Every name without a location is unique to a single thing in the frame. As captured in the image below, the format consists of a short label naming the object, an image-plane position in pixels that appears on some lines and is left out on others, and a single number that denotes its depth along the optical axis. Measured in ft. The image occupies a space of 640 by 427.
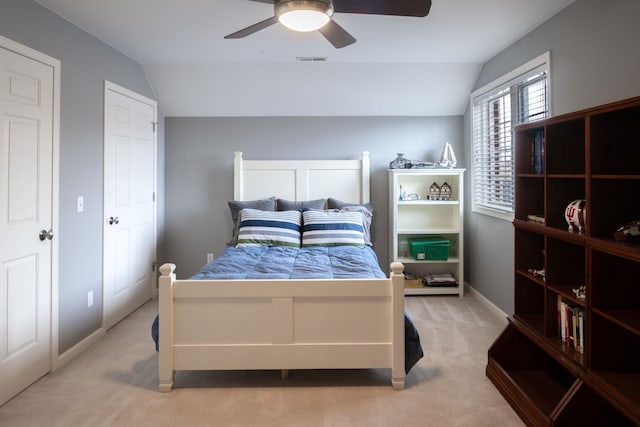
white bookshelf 14.66
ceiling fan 7.09
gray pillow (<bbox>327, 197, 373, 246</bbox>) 14.10
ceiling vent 13.14
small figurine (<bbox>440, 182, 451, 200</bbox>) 15.12
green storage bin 14.71
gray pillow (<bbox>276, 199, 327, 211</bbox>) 14.48
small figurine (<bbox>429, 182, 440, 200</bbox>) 15.17
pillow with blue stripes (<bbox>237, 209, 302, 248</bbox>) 12.77
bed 8.11
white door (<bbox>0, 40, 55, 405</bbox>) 7.98
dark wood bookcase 6.12
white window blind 10.83
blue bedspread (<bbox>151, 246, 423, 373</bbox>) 8.62
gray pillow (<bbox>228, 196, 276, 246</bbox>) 14.37
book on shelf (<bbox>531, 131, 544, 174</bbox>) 8.08
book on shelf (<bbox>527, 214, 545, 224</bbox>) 7.99
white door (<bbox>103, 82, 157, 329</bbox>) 11.74
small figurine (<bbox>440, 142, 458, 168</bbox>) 14.73
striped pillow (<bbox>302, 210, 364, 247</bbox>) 12.74
